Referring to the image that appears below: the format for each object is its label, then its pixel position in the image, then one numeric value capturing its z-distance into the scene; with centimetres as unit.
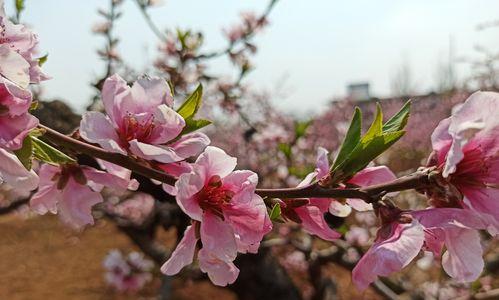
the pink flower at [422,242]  10
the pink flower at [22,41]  12
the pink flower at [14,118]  10
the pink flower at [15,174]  10
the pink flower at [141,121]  12
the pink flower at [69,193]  15
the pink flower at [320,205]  13
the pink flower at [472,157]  10
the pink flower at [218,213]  11
